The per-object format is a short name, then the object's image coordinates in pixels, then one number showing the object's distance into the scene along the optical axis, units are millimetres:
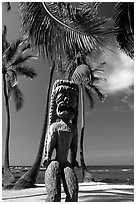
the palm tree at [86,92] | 16250
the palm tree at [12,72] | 14281
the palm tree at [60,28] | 5332
